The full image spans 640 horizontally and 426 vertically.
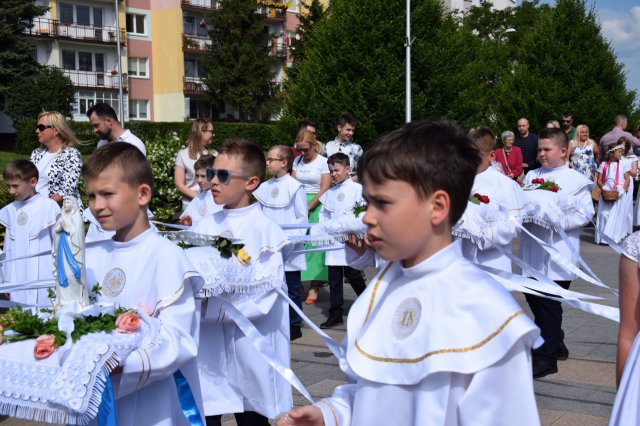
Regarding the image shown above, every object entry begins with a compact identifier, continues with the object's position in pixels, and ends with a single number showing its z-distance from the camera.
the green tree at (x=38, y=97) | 45.03
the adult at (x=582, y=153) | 15.95
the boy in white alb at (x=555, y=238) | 7.19
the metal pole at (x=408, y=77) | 30.48
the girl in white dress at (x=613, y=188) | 15.58
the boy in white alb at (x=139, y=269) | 3.54
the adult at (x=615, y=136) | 16.59
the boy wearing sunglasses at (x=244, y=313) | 4.73
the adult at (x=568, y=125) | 16.25
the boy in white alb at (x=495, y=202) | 6.97
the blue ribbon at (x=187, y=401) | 3.65
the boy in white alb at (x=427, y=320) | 2.45
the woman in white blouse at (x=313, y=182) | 10.41
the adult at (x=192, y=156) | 9.43
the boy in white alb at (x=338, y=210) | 9.16
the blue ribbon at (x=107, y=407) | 3.00
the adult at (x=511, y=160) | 14.31
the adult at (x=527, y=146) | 15.38
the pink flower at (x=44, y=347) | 2.92
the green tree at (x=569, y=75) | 35.69
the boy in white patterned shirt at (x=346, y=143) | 11.69
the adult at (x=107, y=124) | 8.08
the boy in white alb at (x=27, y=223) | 7.34
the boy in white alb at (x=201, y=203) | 7.57
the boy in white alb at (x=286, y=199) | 8.98
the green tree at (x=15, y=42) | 45.81
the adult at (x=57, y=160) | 7.70
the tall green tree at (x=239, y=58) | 56.31
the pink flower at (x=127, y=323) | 3.07
